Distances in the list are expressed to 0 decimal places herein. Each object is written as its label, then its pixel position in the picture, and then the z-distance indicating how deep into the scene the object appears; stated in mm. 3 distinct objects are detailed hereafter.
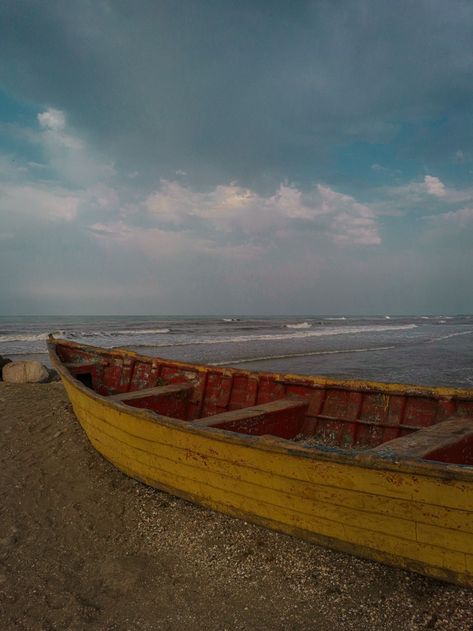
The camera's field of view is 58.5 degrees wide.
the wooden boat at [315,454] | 2863
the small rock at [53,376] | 11948
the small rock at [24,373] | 11461
